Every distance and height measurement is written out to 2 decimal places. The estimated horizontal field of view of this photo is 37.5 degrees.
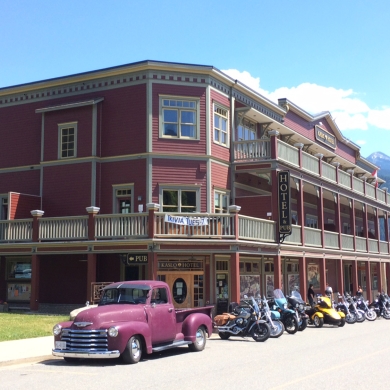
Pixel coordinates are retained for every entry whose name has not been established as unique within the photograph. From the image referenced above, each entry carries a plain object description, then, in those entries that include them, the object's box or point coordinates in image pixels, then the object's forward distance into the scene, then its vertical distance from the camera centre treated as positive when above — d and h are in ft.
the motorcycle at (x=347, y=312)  86.26 -4.94
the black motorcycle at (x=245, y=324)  58.49 -4.53
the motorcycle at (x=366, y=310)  92.84 -5.03
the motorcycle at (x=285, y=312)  67.62 -3.86
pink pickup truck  40.73 -3.47
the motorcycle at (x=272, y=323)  61.26 -4.60
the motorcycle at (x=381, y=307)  99.45 -4.87
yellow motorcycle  77.41 -4.72
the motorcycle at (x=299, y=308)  70.28 -3.52
